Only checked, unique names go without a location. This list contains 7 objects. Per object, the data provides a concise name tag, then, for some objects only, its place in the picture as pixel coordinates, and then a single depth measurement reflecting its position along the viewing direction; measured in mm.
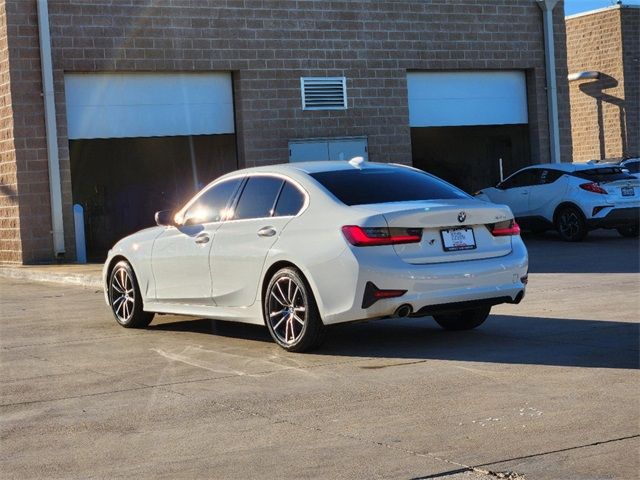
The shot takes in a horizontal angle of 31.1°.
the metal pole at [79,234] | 21250
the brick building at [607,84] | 39469
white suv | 20969
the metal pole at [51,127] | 21047
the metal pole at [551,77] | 27406
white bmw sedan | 8805
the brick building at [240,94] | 21250
